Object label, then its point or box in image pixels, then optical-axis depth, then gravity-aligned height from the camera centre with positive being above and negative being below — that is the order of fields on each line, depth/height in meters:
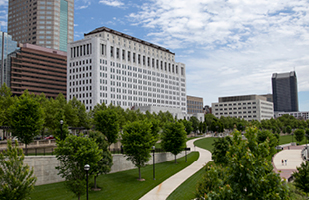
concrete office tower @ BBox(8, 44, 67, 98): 145.38 +30.55
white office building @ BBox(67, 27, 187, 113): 125.38 +26.67
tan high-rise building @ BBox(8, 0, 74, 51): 170.90 +66.27
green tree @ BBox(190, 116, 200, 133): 125.27 -1.46
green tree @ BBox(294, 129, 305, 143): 100.19 -5.40
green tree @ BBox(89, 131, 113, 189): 34.56 -4.68
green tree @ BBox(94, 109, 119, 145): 52.72 -0.24
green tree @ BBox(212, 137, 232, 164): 37.25 -4.01
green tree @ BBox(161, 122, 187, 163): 56.56 -3.62
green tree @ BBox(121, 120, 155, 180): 41.46 -3.12
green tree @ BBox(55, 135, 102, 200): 26.84 -3.62
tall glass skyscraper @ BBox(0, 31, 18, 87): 147.50 +38.18
